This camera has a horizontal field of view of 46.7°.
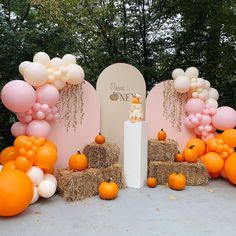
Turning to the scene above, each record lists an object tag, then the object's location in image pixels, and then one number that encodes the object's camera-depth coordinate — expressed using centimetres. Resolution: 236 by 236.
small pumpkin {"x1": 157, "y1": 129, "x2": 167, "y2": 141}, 409
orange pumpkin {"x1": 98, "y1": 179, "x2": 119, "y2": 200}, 326
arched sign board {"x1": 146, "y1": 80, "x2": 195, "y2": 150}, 451
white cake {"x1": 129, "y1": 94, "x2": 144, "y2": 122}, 374
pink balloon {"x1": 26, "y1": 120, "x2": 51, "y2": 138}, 342
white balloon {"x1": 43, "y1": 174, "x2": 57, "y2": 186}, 326
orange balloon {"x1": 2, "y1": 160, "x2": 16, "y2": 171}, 310
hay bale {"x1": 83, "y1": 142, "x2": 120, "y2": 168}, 362
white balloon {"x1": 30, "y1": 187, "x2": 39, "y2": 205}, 305
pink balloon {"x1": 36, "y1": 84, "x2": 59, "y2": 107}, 342
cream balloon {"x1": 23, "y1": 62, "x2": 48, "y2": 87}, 331
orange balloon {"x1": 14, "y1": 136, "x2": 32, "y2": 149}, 314
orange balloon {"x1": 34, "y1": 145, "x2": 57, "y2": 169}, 314
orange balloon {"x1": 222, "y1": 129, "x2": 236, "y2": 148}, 404
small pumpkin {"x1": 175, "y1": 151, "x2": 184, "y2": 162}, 393
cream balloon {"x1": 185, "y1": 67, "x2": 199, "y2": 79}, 434
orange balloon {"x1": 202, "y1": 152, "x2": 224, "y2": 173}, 394
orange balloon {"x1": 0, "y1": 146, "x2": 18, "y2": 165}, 347
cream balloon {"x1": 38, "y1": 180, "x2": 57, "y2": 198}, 308
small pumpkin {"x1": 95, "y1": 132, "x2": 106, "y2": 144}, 380
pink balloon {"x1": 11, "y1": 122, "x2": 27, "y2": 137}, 350
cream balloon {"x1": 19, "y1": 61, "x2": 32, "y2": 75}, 339
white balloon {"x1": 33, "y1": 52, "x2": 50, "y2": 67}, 351
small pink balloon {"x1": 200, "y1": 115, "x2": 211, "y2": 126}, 424
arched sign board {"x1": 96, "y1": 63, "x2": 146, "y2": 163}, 441
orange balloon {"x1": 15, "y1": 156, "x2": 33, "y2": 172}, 304
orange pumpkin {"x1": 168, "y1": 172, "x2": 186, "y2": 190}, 361
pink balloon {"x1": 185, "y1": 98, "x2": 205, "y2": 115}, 420
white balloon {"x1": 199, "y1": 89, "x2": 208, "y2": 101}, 427
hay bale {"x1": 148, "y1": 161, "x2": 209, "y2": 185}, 382
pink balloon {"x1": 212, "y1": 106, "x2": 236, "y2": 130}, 415
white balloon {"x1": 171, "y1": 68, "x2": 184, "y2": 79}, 437
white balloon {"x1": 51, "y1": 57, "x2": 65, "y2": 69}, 359
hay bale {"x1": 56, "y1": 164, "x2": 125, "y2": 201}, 321
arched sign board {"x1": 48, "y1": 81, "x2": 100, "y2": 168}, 393
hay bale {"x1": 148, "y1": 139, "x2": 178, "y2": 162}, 395
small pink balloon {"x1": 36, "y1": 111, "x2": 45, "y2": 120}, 345
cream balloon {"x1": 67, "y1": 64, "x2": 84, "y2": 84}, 369
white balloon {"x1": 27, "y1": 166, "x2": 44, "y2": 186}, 307
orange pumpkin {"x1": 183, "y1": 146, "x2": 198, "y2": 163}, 387
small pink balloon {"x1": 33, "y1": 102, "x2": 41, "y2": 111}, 342
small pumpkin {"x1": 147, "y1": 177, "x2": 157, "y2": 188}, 374
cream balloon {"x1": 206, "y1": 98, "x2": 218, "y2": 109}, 427
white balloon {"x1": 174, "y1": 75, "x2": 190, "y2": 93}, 425
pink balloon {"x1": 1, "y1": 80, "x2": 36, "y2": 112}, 319
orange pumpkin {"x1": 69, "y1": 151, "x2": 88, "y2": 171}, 339
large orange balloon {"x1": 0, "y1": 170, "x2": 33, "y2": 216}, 259
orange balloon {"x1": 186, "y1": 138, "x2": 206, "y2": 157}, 417
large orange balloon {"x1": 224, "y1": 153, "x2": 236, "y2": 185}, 373
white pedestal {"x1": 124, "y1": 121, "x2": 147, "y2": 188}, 367
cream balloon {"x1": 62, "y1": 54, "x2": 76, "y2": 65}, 374
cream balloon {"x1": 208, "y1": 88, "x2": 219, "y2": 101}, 444
